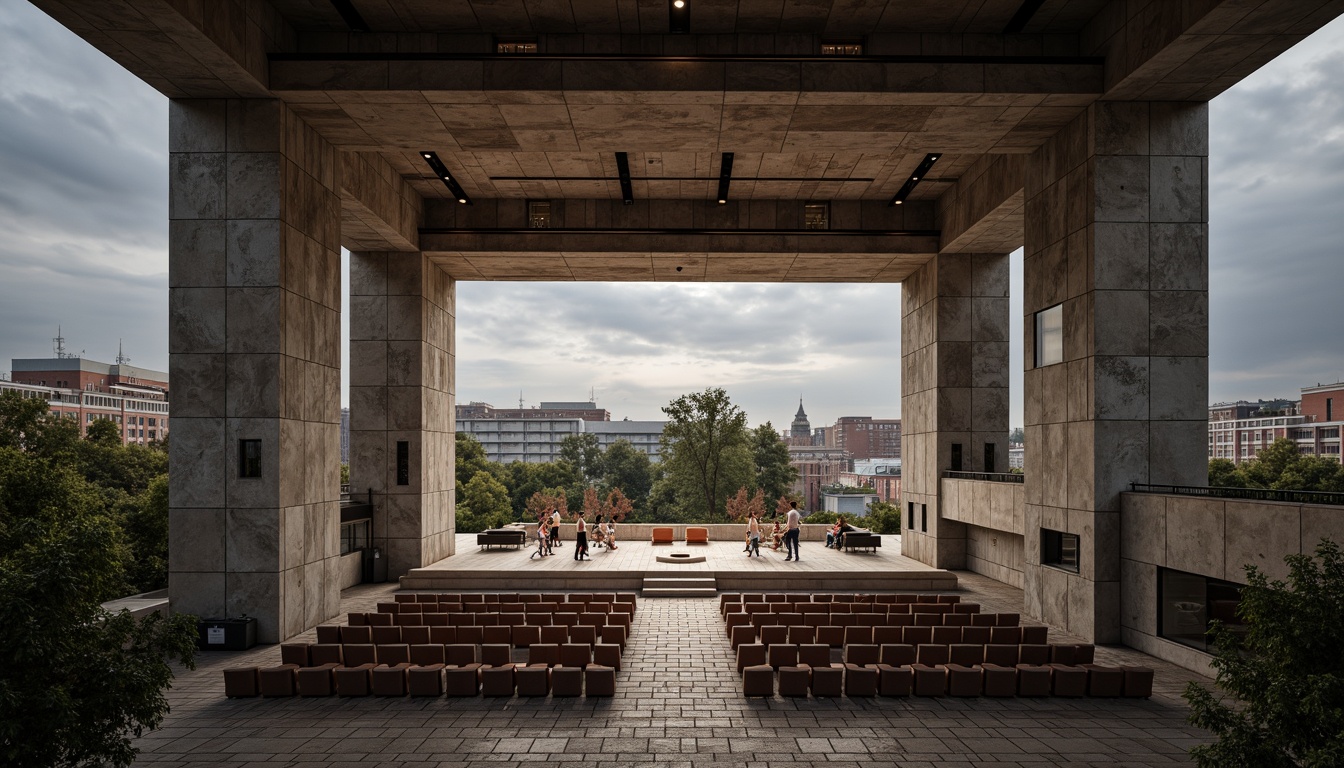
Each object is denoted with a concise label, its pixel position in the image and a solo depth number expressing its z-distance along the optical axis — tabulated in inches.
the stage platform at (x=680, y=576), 953.5
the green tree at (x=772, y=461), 2765.7
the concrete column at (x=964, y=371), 1058.7
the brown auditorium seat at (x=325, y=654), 519.8
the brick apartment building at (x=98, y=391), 3934.5
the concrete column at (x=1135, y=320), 636.1
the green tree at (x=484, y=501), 2136.2
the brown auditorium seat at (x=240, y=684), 490.6
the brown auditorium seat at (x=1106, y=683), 491.8
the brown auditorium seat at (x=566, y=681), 484.7
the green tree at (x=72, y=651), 259.4
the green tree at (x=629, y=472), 3489.2
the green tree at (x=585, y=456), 3614.7
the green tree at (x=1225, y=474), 1736.0
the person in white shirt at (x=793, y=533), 1083.9
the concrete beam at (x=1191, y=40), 509.7
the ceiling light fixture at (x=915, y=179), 868.6
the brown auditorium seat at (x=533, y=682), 486.9
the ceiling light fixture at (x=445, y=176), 860.0
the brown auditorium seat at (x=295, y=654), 514.3
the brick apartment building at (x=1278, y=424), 3659.0
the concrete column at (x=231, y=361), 637.3
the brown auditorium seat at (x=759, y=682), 487.5
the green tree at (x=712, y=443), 2362.2
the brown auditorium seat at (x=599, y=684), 487.5
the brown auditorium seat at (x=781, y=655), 528.4
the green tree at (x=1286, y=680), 246.2
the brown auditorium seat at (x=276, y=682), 489.7
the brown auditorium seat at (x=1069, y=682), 493.0
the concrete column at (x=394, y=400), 1023.6
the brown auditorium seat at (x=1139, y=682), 486.9
